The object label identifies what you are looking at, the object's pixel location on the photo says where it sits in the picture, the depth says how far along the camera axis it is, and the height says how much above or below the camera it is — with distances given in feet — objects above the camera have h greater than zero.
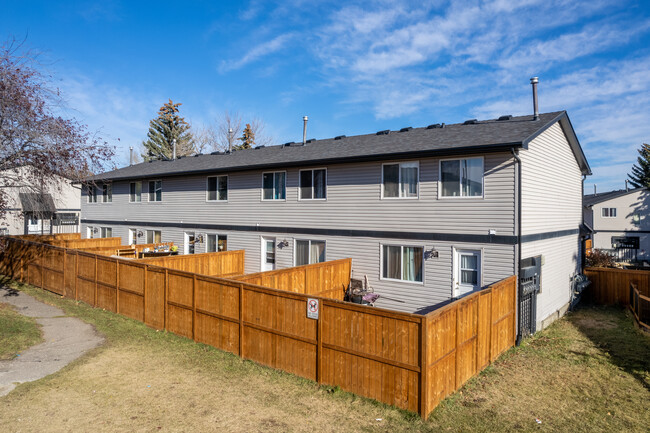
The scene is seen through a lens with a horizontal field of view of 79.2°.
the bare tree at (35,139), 35.40 +7.66
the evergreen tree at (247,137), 155.87 +31.71
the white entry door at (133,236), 73.46 -3.61
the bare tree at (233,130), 155.33 +34.91
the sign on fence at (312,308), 24.40 -5.75
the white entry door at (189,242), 64.29 -4.14
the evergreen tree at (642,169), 162.09 +19.65
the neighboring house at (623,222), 107.45 -2.00
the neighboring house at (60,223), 112.88 -1.61
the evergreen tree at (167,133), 165.78 +35.68
